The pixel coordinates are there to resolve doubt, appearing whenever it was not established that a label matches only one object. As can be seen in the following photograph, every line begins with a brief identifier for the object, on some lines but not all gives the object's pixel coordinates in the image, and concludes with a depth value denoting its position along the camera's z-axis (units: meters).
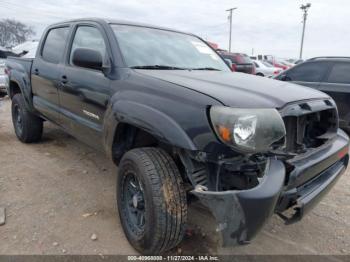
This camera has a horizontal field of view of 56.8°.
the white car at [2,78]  9.61
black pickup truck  1.88
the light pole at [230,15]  39.62
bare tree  38.82
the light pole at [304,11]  34.33
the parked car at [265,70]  16.10
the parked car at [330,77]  5.71
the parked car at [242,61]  13.62
